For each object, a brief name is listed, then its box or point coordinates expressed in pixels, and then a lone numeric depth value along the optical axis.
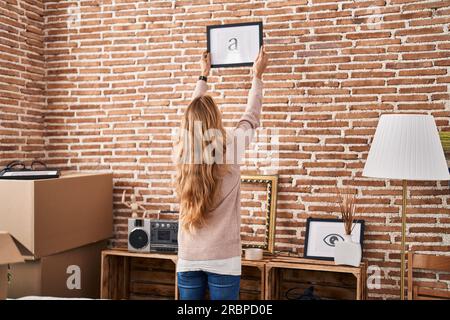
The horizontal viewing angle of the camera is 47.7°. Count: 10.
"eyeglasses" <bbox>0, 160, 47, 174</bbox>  3.57
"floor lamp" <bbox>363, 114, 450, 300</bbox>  2.67
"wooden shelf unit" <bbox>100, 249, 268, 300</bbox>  3.71
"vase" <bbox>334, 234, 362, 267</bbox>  3.19
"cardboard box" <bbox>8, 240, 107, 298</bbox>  3.32
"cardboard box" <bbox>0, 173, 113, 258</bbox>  3.19
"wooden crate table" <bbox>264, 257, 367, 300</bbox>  3.20
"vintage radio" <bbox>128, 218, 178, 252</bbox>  3.59
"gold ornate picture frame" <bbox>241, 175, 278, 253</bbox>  3.55
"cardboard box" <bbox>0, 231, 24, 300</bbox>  1.67
